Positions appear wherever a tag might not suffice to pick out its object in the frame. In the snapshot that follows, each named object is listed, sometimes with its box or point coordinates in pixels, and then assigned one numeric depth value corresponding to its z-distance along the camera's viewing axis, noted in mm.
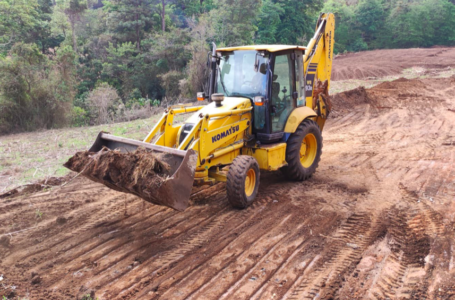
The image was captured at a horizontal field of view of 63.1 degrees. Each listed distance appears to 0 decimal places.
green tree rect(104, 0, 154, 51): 27016
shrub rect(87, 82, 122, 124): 17094
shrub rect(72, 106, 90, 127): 16625
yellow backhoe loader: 4586
